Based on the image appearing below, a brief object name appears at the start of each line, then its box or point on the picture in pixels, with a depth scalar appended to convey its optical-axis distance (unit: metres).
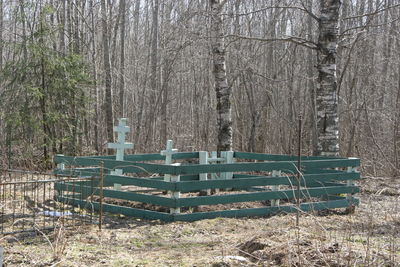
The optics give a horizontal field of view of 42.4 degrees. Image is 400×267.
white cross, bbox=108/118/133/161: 10.61
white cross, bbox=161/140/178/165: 10.45
